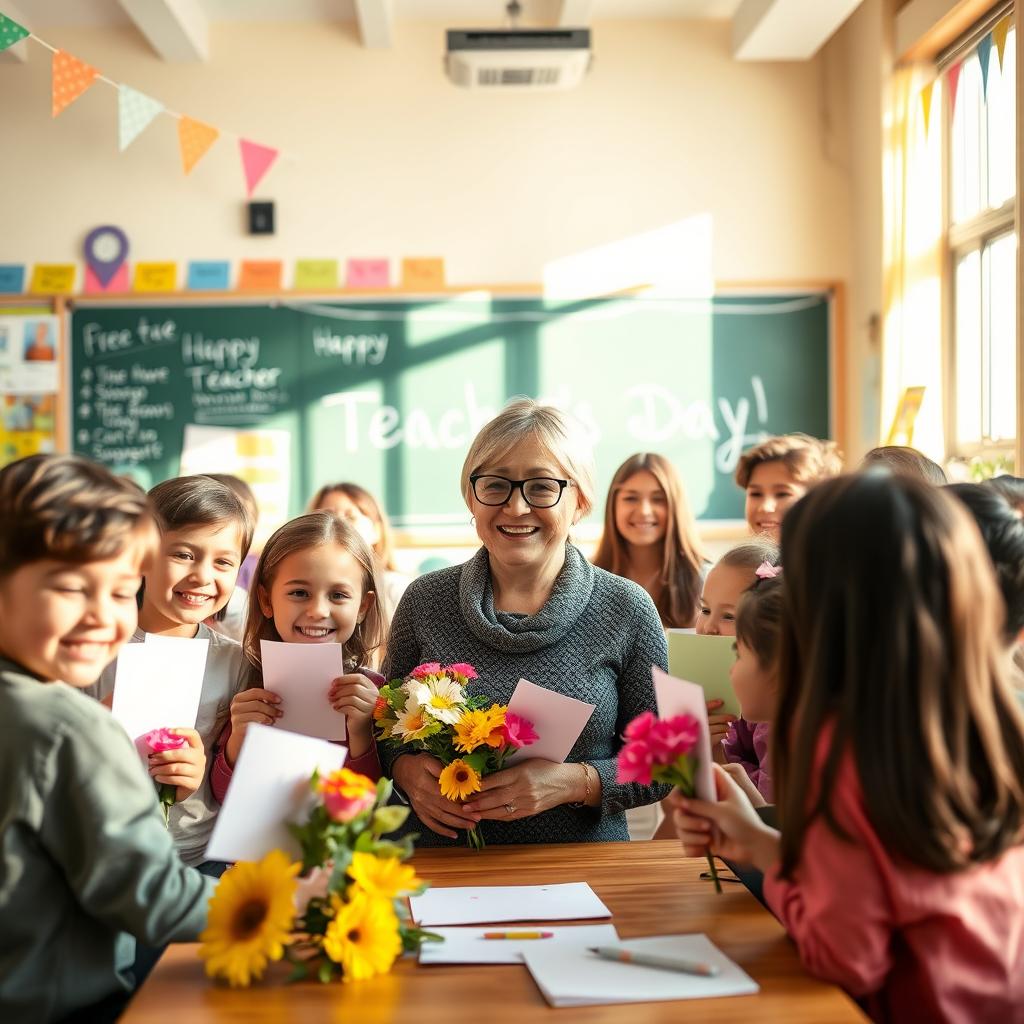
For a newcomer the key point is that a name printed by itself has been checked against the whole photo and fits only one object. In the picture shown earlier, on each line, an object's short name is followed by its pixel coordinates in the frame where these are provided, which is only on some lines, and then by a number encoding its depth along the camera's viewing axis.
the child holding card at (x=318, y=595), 2.14
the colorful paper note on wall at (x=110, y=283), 4.76
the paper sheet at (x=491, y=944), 1.27
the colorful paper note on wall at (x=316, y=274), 4.79
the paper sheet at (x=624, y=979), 1.17
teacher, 1.90
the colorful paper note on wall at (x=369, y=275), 4.79
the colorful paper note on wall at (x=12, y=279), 4.76
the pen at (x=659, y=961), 1.23
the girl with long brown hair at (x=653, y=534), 3.39
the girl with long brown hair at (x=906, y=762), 1.12
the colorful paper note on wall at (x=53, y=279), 4.76
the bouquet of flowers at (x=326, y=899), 1.18
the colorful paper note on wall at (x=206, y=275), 4.78
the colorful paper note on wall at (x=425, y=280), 4.80
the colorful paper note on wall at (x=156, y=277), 4.77
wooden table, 1.13
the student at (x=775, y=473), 3.26
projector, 3.86
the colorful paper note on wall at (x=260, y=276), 4.78
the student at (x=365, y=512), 3.96
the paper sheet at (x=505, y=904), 1.40
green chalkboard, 4.83
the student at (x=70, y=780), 1.20
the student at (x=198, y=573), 2.10
